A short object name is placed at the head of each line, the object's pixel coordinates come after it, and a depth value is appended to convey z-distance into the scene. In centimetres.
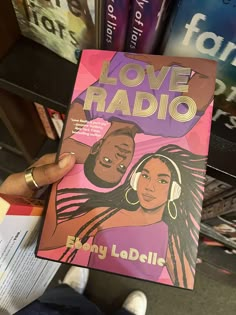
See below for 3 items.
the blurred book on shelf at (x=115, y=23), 45
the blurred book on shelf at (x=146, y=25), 43
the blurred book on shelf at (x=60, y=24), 51
